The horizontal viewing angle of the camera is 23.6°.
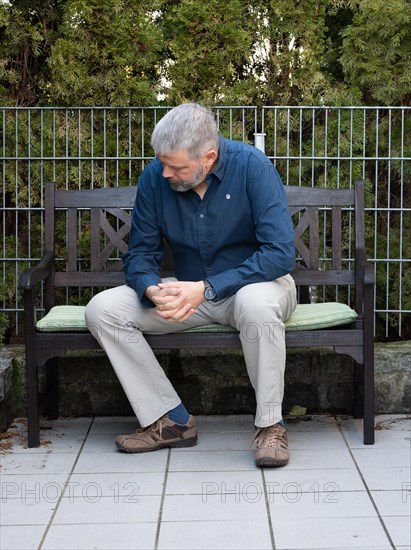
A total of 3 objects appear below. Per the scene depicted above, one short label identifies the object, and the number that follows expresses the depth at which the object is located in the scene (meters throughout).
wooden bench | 4.28
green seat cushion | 4.27
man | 4.09
